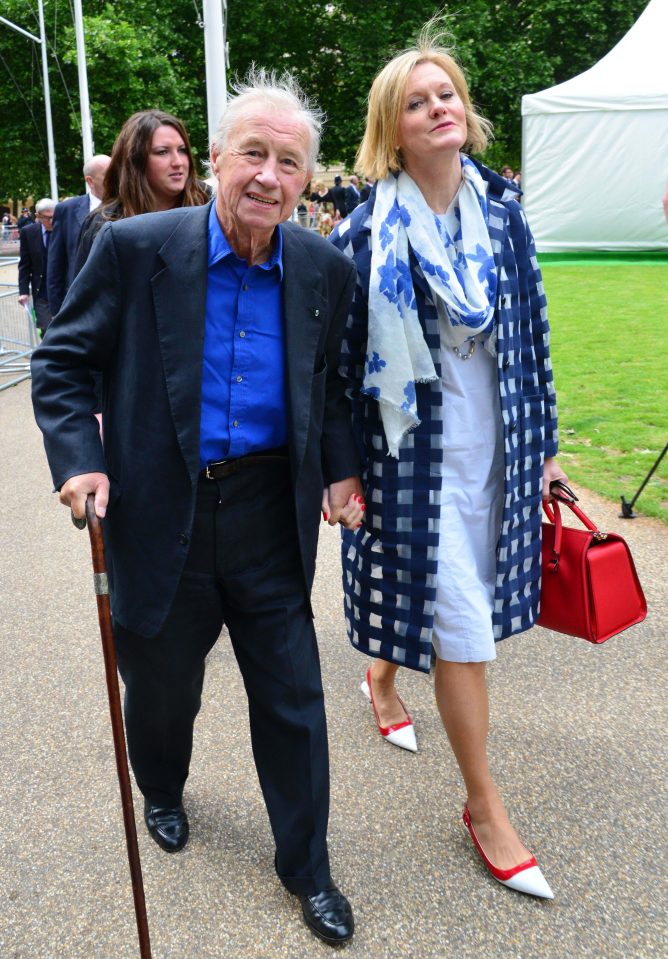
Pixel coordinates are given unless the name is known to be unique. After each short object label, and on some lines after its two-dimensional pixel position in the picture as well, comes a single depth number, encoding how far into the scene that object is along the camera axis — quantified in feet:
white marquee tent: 58.80
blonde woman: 8.23
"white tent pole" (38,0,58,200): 92.68
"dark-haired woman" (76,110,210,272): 13.01
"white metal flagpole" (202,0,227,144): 20.10
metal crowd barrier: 39.52
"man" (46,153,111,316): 19.79
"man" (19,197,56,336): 31.55
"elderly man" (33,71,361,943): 7.18
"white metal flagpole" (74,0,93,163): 65.51
